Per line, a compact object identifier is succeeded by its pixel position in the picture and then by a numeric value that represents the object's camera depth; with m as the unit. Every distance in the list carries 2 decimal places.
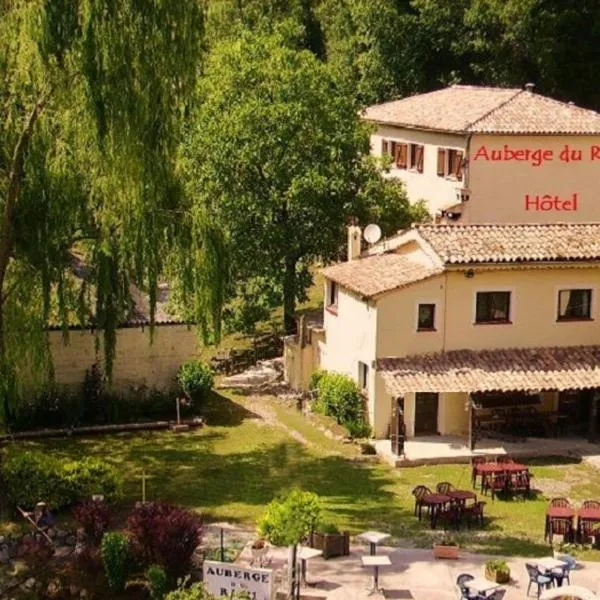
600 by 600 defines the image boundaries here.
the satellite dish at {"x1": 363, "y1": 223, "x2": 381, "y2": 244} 36.91
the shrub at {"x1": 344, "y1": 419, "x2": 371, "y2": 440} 32.62
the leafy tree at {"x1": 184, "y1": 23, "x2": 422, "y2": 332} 39.56
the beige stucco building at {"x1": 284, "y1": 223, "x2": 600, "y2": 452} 32.19
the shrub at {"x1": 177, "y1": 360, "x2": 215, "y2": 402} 34.78
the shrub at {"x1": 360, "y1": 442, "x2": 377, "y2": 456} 31.61
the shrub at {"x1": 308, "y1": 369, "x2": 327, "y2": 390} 36.03
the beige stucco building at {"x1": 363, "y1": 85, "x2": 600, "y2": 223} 43.31
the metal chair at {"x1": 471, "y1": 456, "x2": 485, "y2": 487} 28.63
